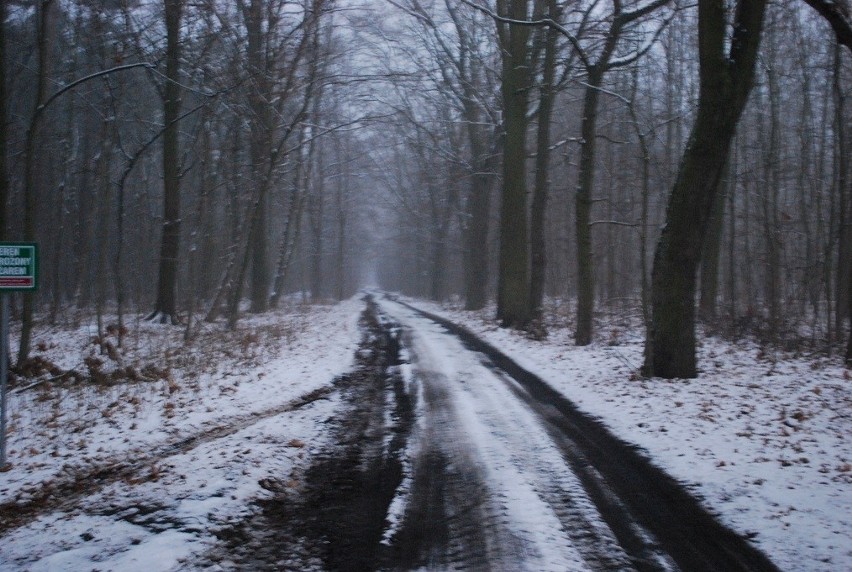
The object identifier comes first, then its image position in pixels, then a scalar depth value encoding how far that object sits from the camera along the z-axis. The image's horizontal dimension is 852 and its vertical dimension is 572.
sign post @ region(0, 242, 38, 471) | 6.90
